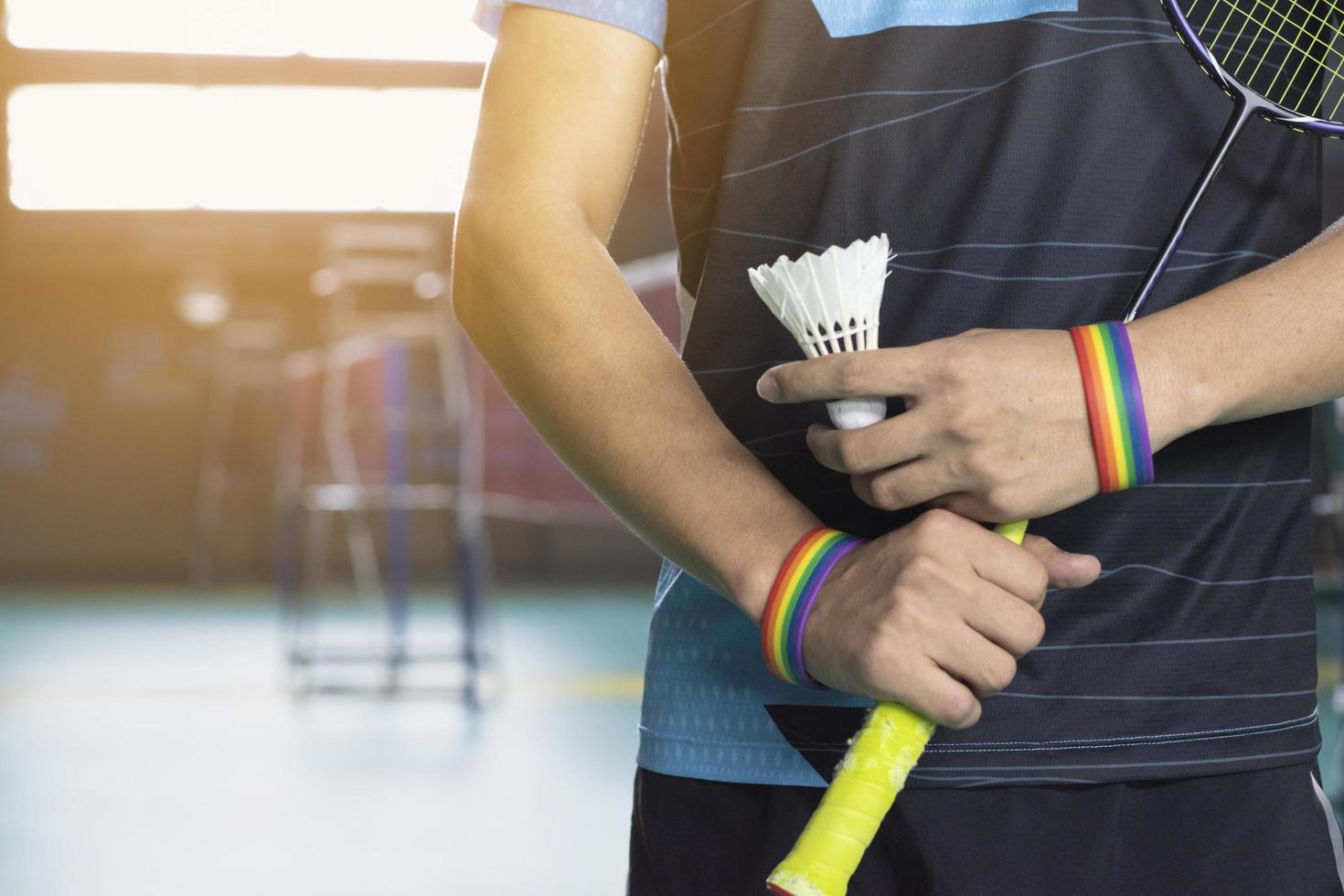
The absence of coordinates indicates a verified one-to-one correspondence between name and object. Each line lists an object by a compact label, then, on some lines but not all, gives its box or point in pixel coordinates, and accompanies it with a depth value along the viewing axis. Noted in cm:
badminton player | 174
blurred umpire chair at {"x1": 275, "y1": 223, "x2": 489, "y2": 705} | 799
